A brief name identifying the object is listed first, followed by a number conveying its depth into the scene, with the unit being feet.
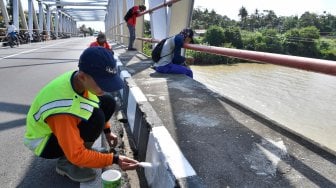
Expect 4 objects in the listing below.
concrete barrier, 5.39
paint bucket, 5.70
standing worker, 30.86
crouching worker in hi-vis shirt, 5.91
